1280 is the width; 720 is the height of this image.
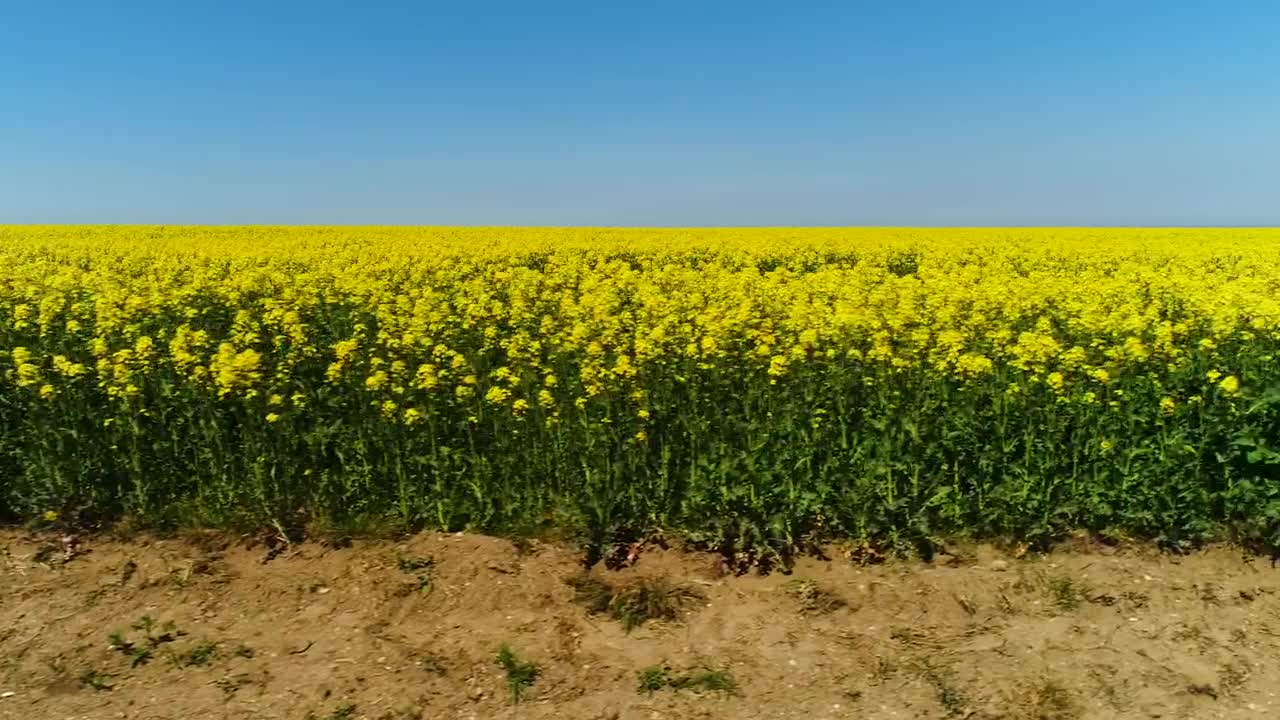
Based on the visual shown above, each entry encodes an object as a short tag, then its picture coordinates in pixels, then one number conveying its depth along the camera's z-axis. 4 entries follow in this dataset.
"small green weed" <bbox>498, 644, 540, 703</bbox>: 4.02
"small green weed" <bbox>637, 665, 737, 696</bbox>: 4.02
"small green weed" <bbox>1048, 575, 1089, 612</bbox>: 4.57
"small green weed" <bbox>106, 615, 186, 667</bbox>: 4.38
